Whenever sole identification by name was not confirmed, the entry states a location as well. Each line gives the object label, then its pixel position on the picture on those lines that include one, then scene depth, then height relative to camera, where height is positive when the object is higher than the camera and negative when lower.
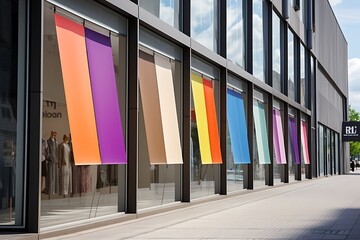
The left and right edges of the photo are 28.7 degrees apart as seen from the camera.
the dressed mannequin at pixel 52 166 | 12.98 +0.01
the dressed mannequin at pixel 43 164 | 12.68 +0.05
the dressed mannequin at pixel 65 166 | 13.53 +0.01
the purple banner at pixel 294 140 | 43.50 +1.57
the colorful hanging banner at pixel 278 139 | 37.25 +1.44
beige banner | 18.84 +1.53
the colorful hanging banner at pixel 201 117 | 22.34 +1.57
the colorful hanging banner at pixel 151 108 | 17.88 +1.49
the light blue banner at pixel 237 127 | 27.03 +1.52
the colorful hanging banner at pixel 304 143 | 47.72 +1.51
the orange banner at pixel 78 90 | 13.41 +1.49
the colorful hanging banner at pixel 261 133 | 32.50 +1.50
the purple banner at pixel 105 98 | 14.77 +1.47
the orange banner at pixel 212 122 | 23.87 +1.50
